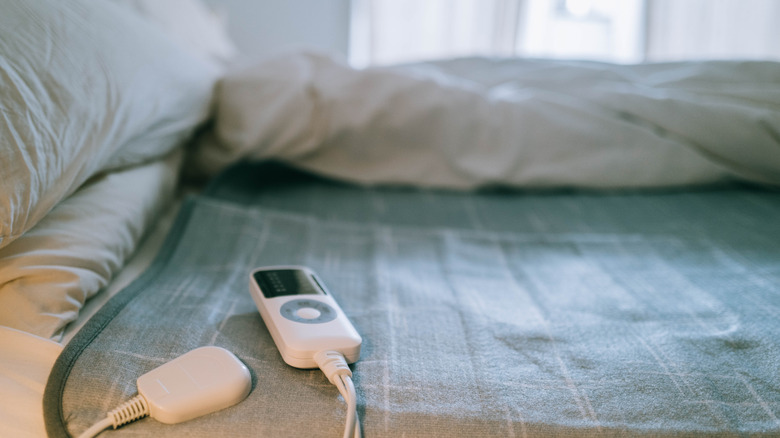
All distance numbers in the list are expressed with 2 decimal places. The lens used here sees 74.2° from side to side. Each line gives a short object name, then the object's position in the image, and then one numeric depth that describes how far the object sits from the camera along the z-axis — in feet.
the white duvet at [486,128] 2.56
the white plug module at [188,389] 1.02
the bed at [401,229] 1.15
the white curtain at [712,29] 8.73
